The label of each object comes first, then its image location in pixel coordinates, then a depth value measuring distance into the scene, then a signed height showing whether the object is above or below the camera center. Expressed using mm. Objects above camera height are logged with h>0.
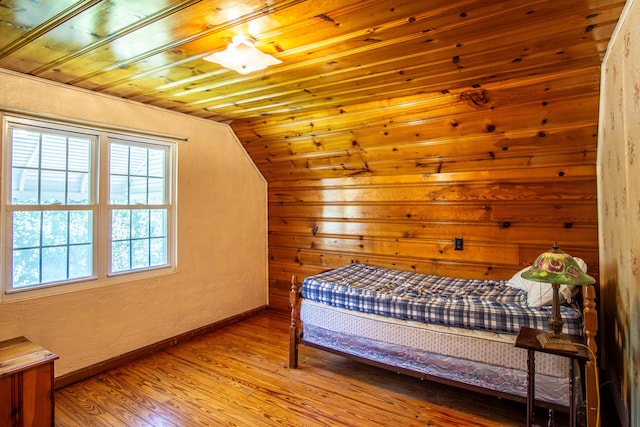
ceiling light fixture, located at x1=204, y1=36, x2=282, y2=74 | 1986 +959
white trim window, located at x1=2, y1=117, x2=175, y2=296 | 2562 +142
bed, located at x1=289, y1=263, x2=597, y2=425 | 2105 -771
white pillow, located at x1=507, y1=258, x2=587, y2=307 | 2234 -493
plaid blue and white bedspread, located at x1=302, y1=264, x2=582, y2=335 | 2225 -598
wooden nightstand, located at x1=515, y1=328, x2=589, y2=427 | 1771 -692
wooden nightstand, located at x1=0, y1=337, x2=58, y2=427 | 1973 -962
